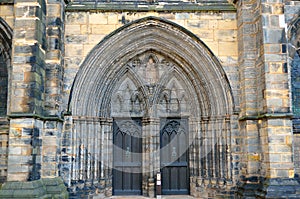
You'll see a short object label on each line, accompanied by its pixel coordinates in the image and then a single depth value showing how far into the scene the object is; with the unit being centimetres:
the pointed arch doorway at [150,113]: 856
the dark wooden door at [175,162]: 932
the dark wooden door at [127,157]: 927
